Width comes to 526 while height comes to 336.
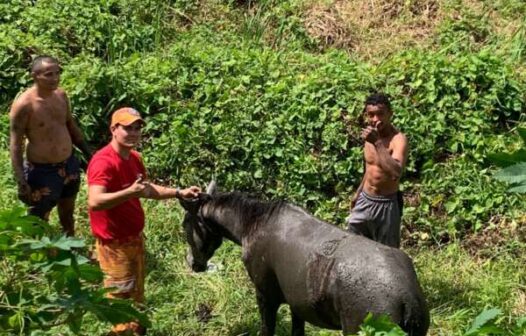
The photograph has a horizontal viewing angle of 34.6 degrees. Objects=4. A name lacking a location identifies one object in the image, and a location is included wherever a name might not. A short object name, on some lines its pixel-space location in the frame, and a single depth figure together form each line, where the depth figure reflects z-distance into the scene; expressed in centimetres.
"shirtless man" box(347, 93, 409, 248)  570
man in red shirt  520
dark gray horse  455
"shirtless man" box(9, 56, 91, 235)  620
